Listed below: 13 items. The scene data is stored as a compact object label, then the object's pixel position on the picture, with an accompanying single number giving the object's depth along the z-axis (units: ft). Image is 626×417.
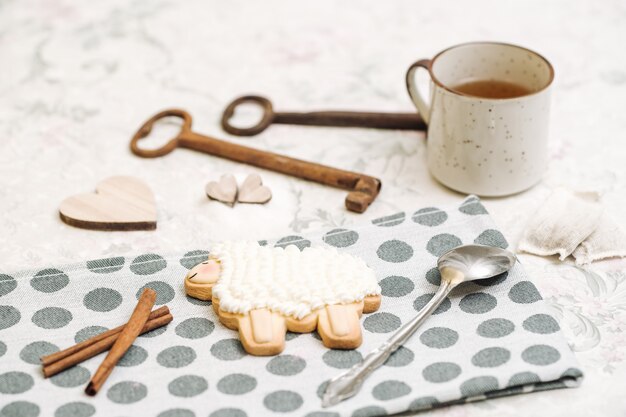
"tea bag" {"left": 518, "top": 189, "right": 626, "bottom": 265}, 2.91
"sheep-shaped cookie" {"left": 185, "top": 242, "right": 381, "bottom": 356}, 2.65
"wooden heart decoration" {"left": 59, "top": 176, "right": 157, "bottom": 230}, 3.04
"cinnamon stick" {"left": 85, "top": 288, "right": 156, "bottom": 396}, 2.58
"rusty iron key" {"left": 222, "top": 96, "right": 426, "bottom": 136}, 3.37
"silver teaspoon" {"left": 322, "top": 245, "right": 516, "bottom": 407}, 2.56
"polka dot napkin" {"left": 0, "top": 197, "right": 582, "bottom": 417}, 2.56
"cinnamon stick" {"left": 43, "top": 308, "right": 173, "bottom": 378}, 2.61
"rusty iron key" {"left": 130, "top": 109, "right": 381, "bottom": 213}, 3.11
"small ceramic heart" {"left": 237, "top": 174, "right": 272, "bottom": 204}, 3.11
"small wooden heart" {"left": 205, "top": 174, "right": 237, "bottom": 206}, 3.12
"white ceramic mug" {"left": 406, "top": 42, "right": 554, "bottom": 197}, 3.00
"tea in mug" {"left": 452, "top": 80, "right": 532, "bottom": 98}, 3.19
